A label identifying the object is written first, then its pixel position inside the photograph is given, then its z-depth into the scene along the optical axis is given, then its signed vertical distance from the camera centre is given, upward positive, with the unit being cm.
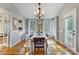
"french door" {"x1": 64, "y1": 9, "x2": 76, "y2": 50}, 163 -3
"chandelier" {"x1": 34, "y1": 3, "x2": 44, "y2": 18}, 162 +46
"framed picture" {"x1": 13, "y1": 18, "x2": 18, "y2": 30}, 173 +18
